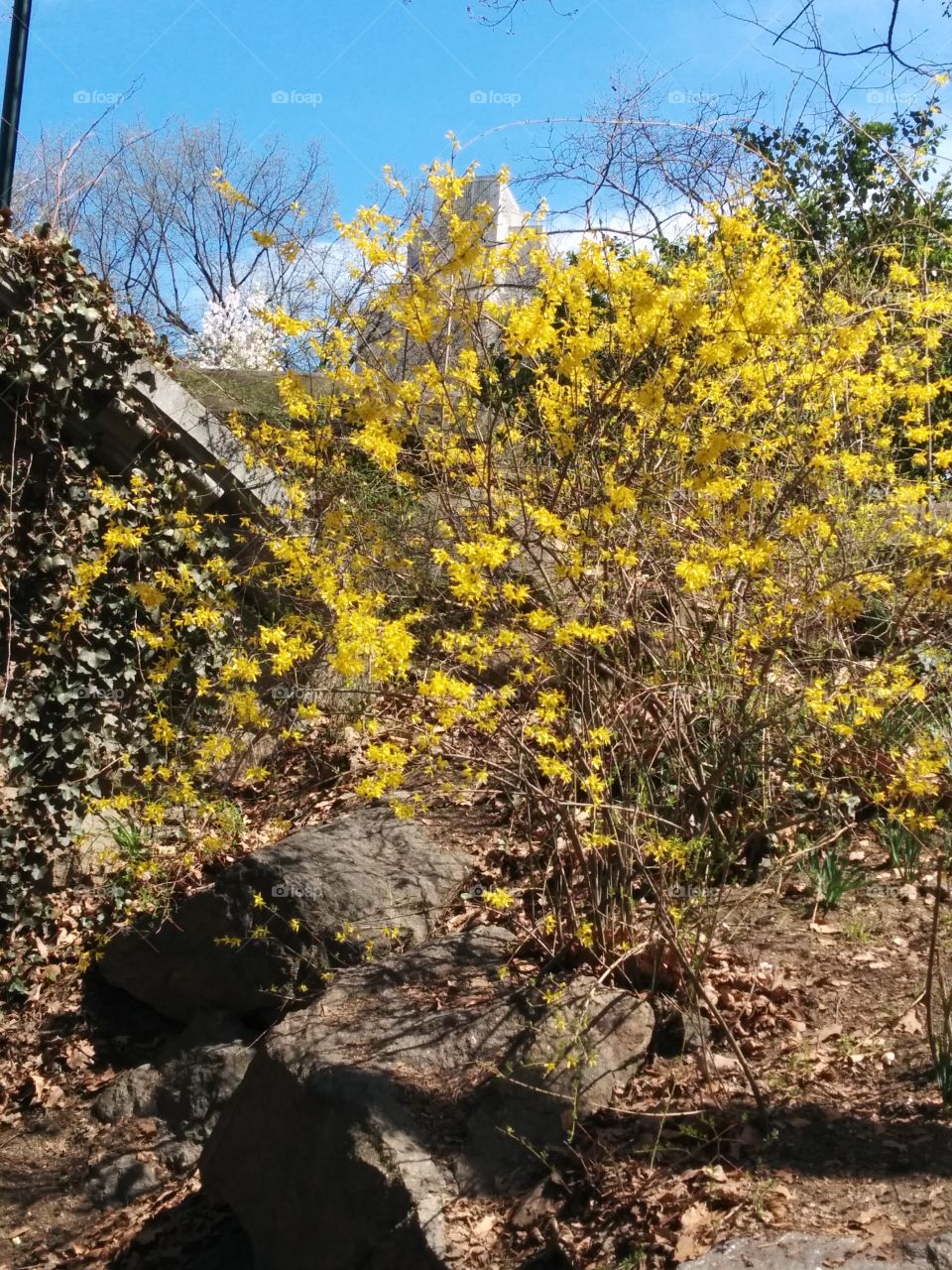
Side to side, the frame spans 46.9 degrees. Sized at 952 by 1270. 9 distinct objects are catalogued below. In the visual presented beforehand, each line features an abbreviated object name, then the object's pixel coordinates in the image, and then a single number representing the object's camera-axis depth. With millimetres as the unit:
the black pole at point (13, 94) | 7176
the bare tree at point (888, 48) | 4086
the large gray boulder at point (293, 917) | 4809
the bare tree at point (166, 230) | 21938
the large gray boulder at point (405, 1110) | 3475
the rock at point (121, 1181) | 4531
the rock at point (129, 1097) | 4957
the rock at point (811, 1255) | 2699
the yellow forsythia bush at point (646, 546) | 3699
